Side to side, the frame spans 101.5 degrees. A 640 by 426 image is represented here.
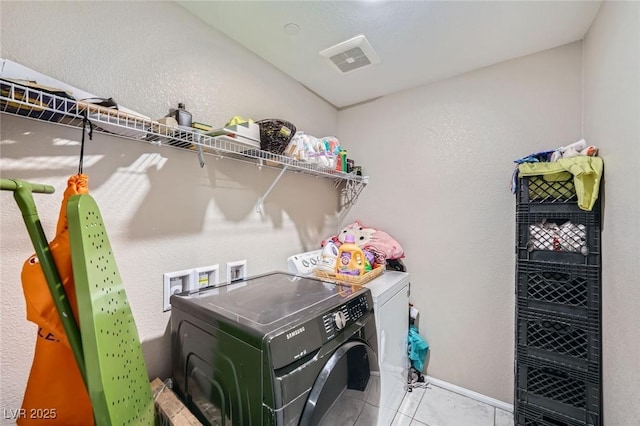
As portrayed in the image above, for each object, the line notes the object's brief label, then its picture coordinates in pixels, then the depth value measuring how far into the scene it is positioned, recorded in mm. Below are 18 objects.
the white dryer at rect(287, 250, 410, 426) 1524
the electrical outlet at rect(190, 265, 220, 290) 1388
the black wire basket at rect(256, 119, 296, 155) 1416
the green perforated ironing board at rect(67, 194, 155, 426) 639
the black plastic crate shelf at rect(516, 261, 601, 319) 1405
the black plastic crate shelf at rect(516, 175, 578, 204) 1470
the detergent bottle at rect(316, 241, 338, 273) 1788
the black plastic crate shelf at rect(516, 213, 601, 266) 1406
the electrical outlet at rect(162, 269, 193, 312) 1280
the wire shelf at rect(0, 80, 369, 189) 771
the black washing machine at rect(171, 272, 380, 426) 800
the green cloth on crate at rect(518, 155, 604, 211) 1335
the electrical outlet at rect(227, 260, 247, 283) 1567
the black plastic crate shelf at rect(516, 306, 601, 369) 1402
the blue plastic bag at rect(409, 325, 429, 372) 2076
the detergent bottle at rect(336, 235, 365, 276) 1691
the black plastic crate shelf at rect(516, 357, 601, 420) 1396
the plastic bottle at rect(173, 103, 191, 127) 1194
